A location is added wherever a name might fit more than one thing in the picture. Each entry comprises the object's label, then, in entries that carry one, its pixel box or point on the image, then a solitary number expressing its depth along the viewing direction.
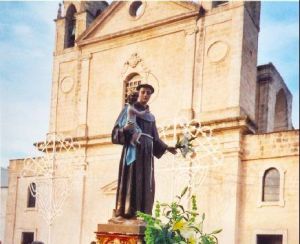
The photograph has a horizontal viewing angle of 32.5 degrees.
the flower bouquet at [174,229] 3.17
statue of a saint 3.83
